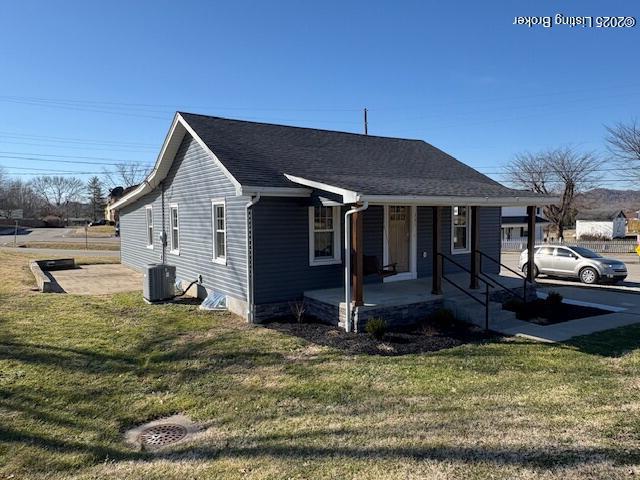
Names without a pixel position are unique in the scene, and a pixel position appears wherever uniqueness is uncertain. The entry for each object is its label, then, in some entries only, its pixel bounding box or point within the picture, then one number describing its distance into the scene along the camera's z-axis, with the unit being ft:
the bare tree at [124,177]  298.15
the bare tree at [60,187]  382.01
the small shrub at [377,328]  27.12
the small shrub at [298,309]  31.94
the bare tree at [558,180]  162.45
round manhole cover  15.42
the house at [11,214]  265.09
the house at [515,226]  151.33
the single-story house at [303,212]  31.71
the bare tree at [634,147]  103.30
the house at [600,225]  194.59
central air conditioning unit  39.42
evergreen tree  315.78
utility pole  116.47
